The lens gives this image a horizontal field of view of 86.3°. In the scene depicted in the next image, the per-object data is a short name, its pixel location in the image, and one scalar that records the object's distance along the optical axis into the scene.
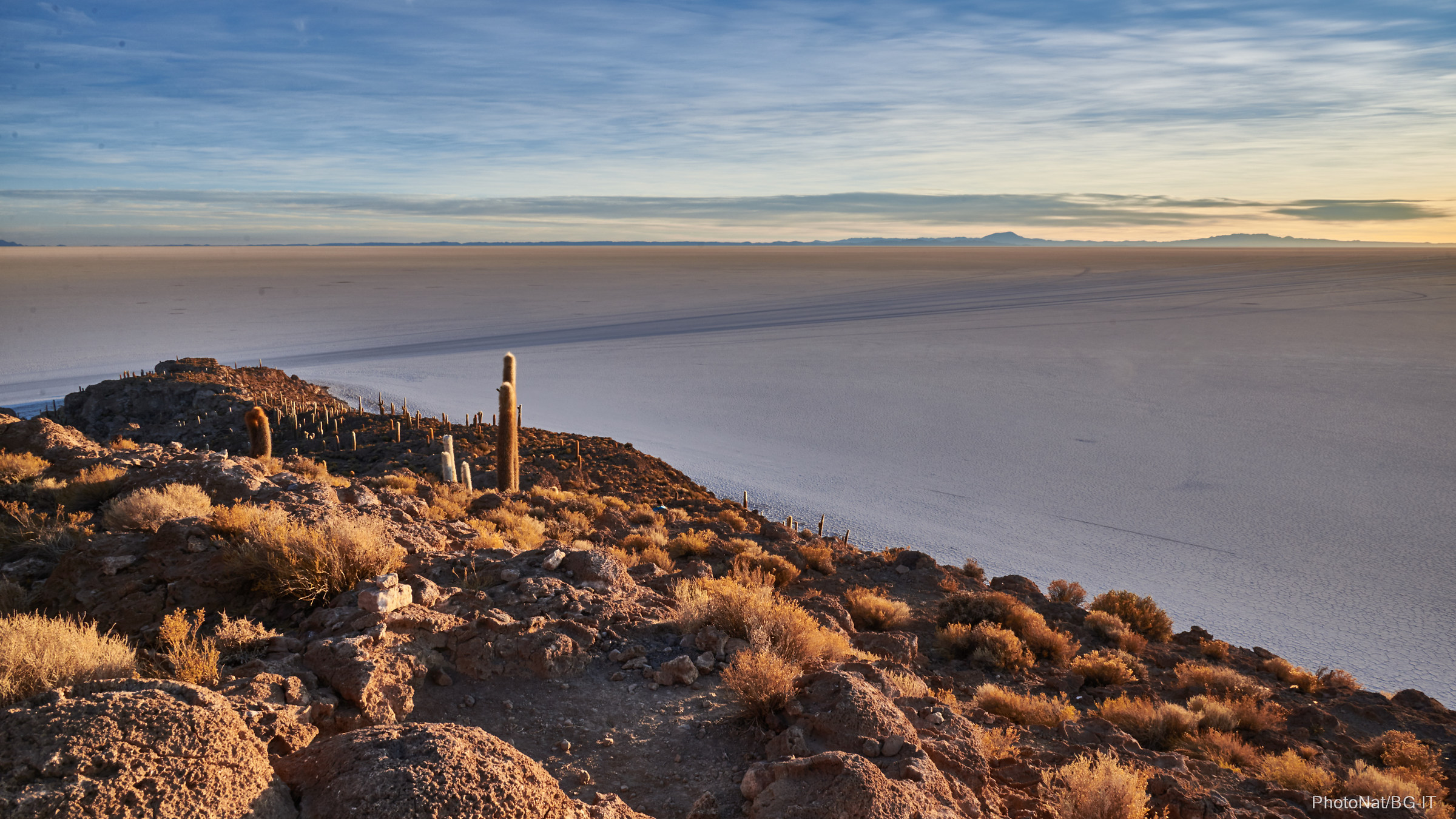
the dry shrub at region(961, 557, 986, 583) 12.76
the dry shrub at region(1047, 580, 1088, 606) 11.64
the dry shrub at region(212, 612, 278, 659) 4.86
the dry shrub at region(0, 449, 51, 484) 8.36
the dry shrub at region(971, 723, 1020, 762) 4.90
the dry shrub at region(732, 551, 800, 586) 10.41
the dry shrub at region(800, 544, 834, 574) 11.63
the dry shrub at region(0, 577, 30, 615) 5.75
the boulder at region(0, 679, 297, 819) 2.79
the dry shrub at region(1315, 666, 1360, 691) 8.69
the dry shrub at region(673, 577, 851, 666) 5.97
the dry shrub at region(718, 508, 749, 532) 14.21
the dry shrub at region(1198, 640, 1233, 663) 9.71
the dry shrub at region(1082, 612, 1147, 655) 9.49
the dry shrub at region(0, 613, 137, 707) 3.53
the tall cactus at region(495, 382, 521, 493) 14.11
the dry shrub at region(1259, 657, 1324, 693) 8.73
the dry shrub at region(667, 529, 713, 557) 10.78
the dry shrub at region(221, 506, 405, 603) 5.68
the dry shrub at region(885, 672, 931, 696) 5.43
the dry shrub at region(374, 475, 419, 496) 11.56
